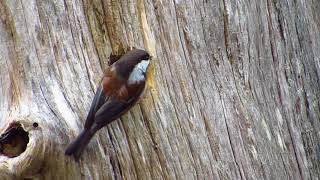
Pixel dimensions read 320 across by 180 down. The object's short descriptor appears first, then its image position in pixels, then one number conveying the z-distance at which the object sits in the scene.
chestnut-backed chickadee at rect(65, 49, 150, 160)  5.91
